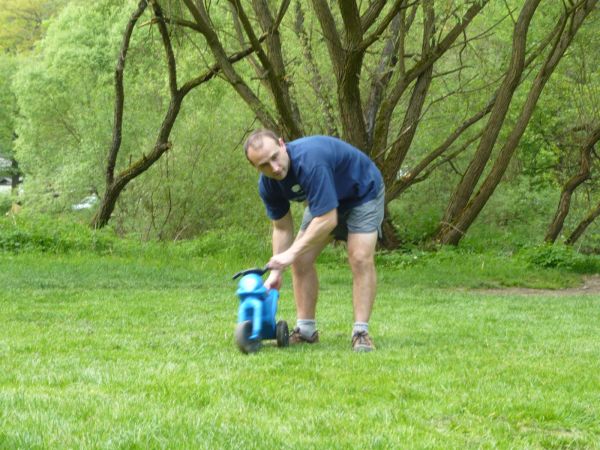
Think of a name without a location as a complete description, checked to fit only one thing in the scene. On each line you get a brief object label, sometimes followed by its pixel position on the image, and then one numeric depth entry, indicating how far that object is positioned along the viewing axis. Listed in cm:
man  577
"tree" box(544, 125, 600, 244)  2136
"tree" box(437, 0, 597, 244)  1630
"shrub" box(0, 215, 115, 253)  1480
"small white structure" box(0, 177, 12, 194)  6338
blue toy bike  575
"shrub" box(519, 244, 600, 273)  1648
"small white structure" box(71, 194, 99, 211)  3284
